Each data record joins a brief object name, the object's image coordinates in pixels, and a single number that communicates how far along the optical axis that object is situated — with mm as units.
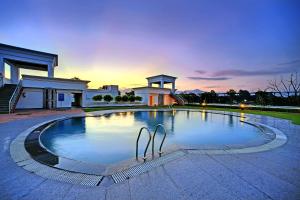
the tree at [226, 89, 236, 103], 31395
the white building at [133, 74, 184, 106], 28703
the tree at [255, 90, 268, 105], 24898
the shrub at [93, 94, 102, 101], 27928
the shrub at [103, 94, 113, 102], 27422
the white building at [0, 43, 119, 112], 15837
